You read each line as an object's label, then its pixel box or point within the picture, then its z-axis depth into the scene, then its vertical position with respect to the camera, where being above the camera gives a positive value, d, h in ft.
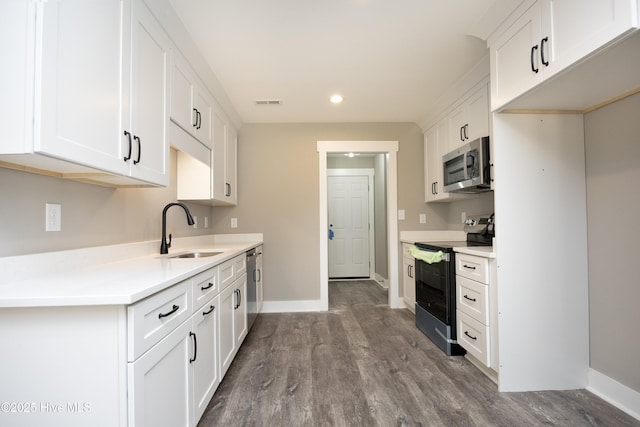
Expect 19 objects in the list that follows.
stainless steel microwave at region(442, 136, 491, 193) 7.57 +1.45
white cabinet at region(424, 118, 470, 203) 10.06 +2.23
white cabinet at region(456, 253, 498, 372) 6.28 -2.16
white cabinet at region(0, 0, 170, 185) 2.84 +1.61
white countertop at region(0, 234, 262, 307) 2.82 -0.77
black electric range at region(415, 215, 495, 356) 7.66 -2.05
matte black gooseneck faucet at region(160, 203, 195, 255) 6.83 -0.36
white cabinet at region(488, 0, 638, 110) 3.66 +2.79
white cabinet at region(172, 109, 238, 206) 8.37 +1.42
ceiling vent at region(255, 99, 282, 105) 9.58 +4.01
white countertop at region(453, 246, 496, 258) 6.20 -0.79
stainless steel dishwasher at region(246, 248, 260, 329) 8.79 -2.18
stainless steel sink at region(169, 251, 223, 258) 7.47 -0.95
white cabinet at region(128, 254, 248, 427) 3.12 -1.90
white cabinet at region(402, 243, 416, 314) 10.59 -2.35
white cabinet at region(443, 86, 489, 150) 7.79 +2.95
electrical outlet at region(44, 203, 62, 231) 4.09 +0.03
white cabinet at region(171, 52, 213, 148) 5.99 +2.82
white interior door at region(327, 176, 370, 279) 17.89 -0.49
